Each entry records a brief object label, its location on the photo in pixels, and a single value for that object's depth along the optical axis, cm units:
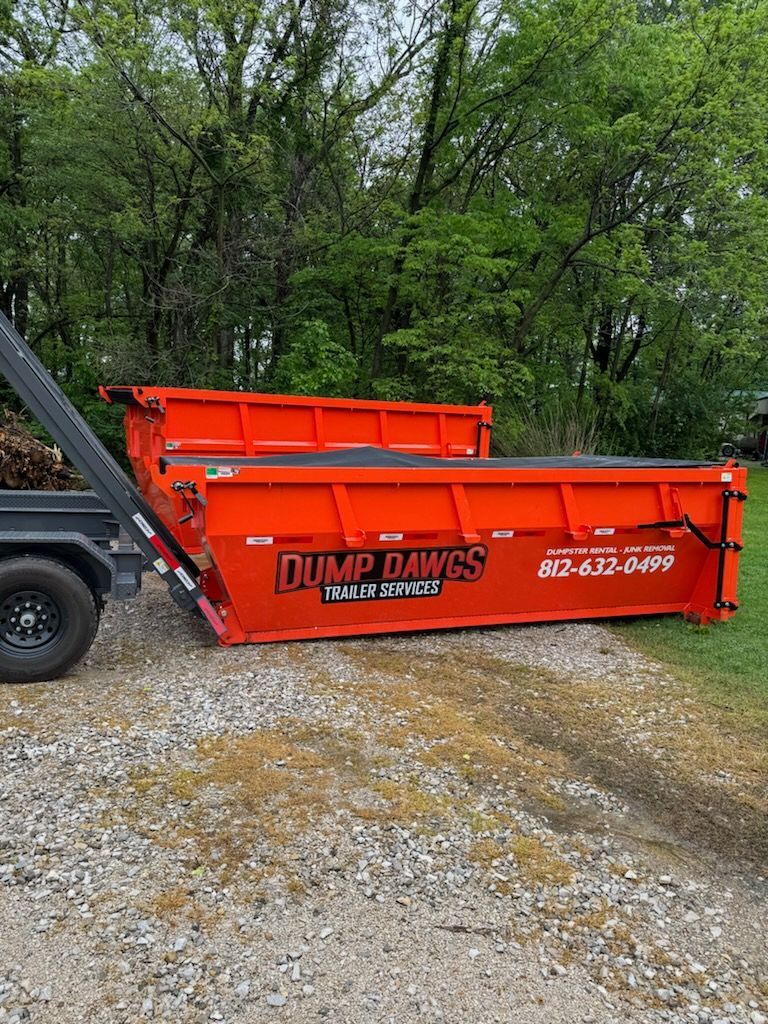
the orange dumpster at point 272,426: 766
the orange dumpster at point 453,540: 503
